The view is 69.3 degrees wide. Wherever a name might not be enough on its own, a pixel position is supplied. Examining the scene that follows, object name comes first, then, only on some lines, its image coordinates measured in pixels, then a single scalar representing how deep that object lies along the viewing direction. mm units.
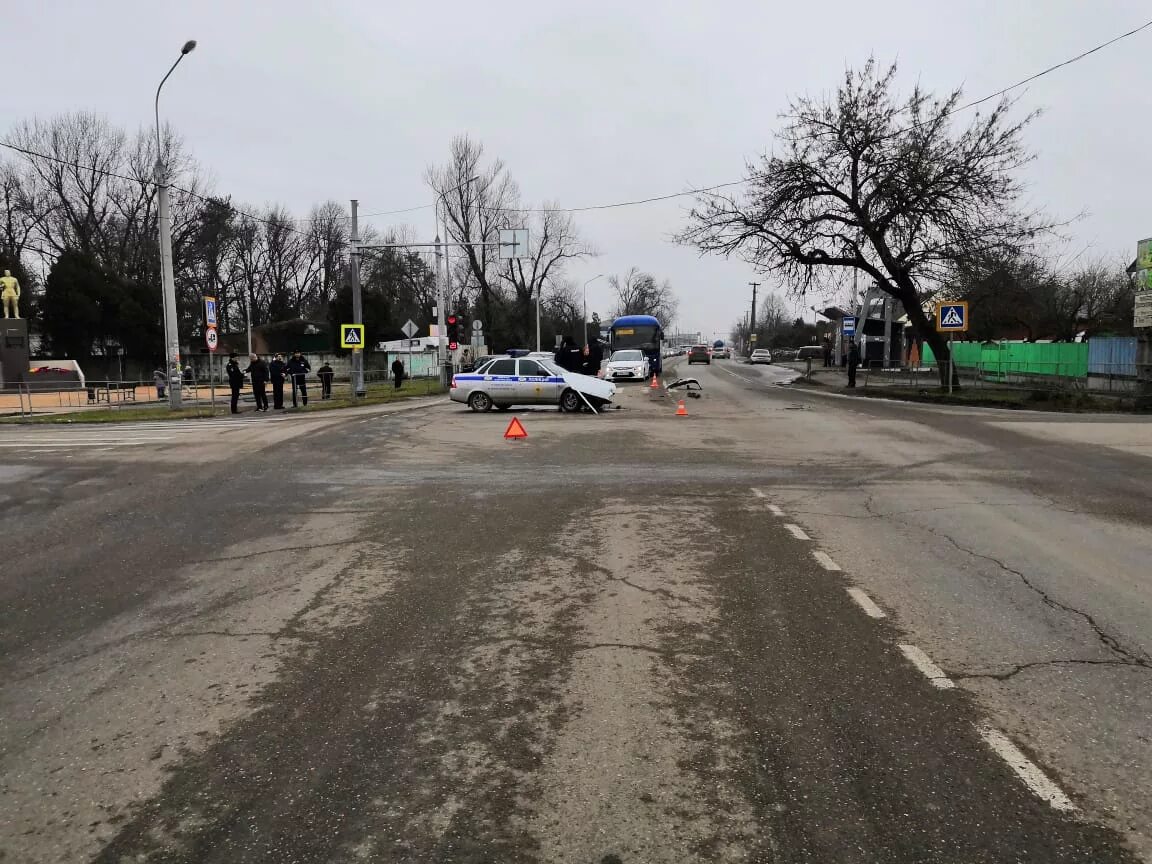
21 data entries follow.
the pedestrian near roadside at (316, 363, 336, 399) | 31266
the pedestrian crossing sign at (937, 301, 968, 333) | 26266
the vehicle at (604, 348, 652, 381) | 41625
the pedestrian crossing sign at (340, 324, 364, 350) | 30911
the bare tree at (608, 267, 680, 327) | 128875
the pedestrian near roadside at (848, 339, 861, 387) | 34406
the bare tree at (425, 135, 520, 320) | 60562
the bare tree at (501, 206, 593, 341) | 69688
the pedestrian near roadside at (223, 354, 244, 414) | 24953
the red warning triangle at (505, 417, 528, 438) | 16688
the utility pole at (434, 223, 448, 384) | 37188
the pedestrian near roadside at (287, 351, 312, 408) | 26300
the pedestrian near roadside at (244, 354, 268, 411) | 25375
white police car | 22969
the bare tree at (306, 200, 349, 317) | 83500
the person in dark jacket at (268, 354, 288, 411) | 25609
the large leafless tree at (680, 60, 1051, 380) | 28750
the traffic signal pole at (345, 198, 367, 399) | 32438
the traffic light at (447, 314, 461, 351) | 36534
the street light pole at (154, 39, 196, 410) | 25175
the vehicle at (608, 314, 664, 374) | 49656
